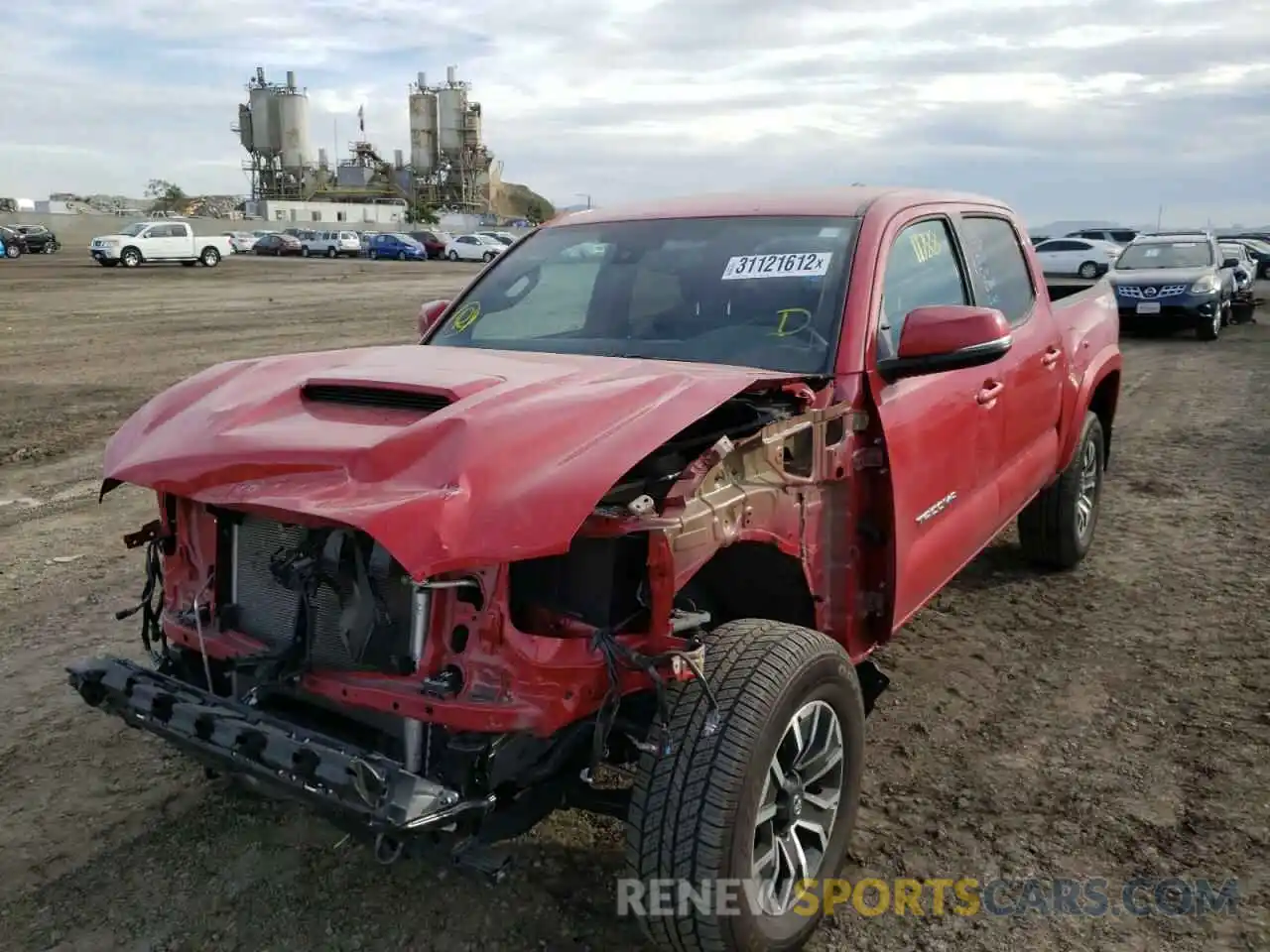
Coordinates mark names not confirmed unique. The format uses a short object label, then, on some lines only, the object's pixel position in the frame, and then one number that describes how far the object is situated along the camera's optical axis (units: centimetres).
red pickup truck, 237
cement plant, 9862
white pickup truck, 3781
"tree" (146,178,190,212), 10050
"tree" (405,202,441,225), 9538
